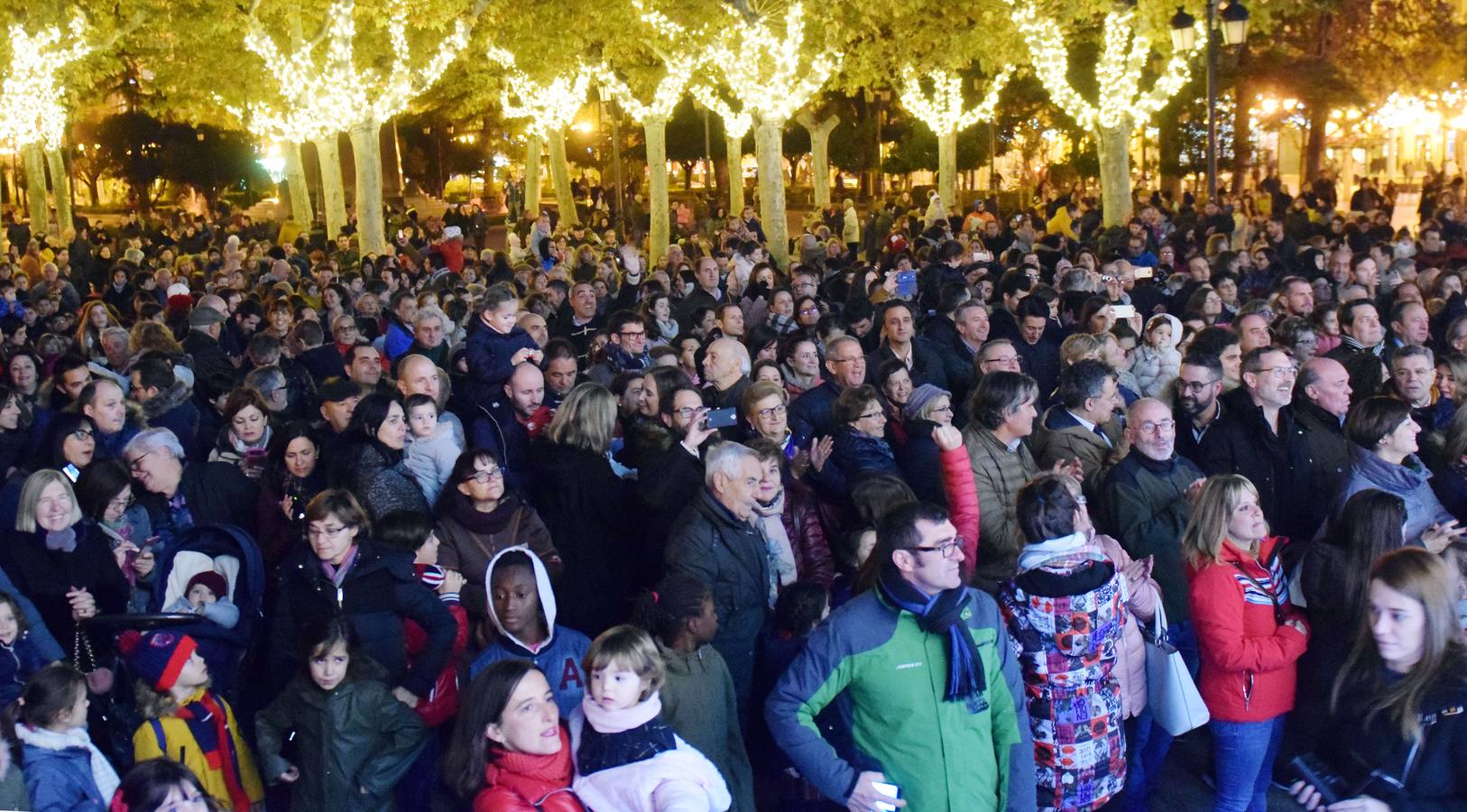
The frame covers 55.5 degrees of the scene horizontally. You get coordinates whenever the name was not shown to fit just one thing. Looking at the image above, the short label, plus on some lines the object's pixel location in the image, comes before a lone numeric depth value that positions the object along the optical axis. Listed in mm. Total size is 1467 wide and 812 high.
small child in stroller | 5398
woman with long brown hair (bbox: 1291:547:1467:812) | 3809
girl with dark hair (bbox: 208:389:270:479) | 7254
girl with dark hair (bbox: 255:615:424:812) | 4648
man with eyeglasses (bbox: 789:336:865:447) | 7758
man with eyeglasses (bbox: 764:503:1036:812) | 4117
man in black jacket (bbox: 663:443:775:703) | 5277
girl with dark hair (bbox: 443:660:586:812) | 4109
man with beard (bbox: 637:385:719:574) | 6207
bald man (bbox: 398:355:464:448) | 7320
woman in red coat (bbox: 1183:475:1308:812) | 4977
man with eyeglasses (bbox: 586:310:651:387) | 9297
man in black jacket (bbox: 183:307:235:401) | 9391
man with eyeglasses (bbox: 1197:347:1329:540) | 6891
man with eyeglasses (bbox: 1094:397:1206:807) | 5504
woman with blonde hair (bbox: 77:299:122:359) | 11430
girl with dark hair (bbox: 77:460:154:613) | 6027
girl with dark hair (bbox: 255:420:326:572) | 6484
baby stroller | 5469
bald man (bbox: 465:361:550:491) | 7188
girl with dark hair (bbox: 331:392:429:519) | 6168
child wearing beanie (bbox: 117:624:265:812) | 4707
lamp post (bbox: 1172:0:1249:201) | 17609
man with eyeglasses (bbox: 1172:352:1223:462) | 7141
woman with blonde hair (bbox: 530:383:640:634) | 6238
